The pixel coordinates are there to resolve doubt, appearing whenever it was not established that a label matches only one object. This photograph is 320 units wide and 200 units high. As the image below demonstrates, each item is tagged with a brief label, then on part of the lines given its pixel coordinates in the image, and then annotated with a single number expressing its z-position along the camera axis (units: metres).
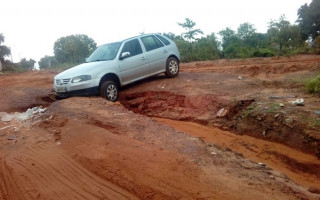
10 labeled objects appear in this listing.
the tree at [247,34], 24.75
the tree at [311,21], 21.47
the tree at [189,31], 23.01
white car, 6.77
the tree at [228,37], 24.74
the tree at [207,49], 18.73
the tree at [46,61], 44.99
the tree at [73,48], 31.88
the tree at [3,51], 27.07
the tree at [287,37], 20.14
